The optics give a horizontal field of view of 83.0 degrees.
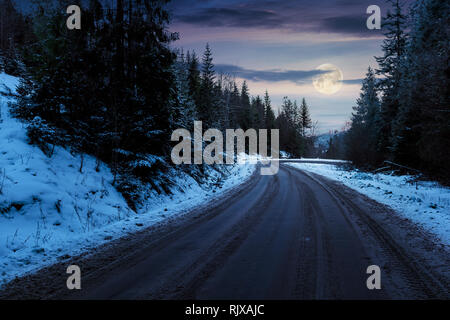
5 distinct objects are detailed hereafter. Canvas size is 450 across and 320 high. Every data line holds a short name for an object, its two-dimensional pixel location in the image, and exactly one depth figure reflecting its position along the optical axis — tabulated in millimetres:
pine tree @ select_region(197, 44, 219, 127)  36562
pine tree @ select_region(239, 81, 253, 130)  69312
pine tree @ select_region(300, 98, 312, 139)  93075
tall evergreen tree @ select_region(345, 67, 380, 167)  29266
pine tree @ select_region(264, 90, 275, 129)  76650
